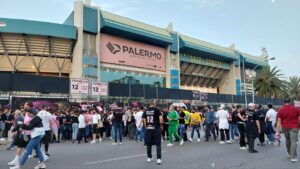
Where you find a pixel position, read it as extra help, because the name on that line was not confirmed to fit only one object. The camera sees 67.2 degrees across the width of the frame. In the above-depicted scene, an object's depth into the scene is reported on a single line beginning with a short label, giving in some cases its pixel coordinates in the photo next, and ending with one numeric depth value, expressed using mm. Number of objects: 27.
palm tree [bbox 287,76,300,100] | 51964
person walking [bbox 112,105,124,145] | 10890
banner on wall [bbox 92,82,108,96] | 16403
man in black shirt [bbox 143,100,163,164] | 6434
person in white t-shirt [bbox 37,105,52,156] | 7781
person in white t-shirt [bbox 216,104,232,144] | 10655
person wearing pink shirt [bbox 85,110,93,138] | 12552
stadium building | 21354
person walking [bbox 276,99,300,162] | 6496
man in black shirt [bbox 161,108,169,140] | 11720
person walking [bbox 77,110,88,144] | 12262
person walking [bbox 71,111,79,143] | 12534
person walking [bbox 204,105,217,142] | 11458
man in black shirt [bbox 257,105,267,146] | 9882
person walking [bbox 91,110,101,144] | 12484
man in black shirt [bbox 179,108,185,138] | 11471
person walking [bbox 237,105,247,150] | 8890
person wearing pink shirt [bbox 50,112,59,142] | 11018
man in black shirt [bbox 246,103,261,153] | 8127
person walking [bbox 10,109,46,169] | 5968
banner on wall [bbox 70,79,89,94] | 15426
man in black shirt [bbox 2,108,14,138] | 12466
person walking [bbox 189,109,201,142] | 12194
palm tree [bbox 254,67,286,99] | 43732
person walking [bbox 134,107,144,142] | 11825
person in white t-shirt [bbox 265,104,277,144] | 10228
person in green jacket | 10130
